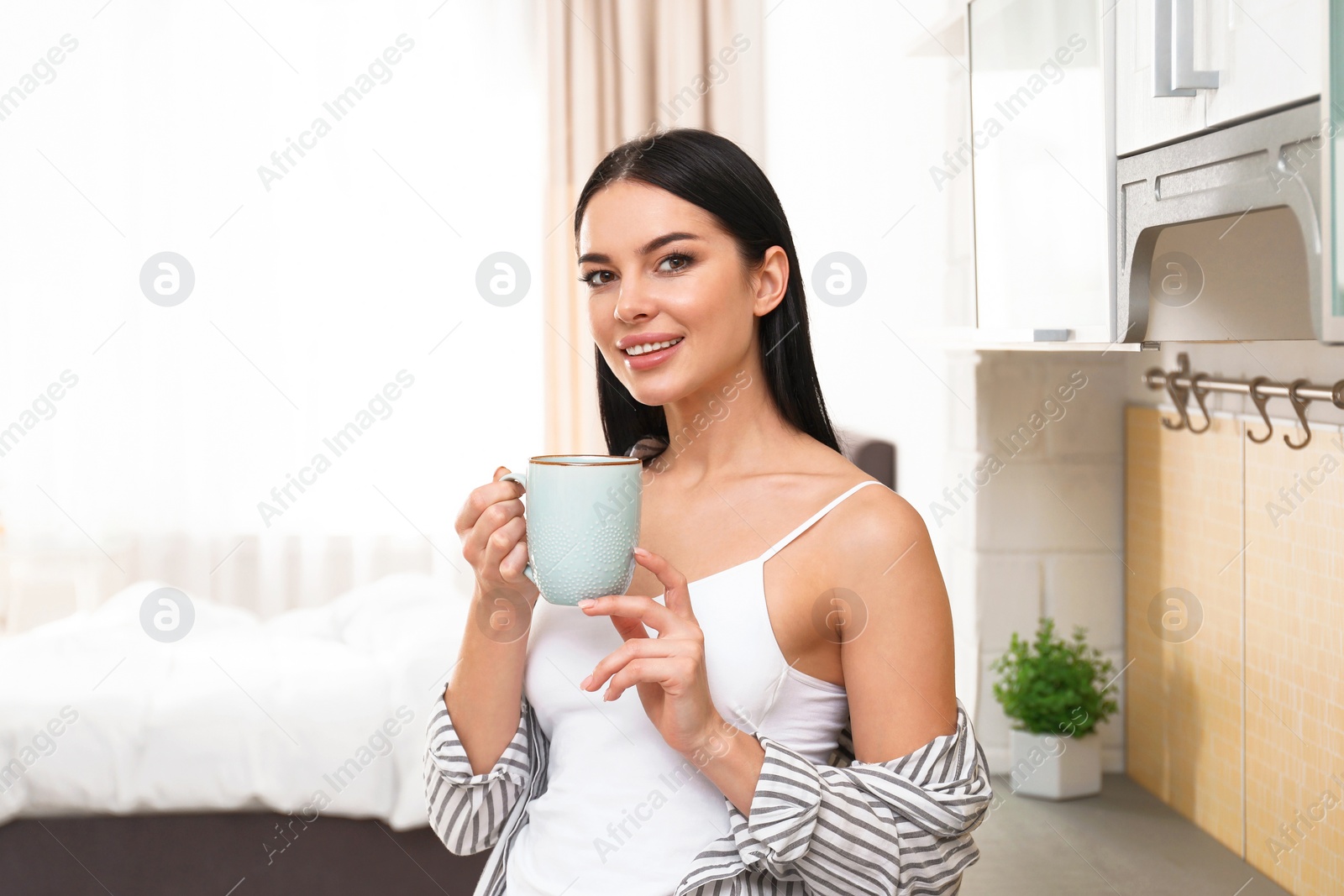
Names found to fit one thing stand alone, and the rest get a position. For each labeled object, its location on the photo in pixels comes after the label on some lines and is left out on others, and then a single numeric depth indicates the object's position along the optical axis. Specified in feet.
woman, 2.86
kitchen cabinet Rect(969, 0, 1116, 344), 4.56
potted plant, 6.90
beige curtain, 10.73
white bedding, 5.85
